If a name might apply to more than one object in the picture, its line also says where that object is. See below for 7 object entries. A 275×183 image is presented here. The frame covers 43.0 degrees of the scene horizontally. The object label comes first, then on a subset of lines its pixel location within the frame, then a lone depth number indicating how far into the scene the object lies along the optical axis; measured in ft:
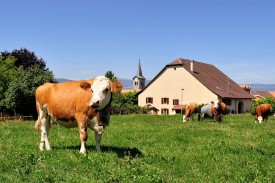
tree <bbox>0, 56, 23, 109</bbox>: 173.99
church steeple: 540.93
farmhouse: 231.30
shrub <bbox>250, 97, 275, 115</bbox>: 239.81
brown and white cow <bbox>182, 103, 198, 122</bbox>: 113.91
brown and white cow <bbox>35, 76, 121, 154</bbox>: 34.09
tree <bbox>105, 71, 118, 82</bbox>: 349.08
